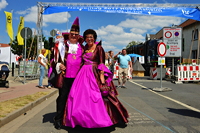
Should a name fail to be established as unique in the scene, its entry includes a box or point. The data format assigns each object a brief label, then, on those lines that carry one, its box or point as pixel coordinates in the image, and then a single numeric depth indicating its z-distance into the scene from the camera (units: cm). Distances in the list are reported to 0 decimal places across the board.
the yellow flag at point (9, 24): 1930
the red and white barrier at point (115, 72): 1659
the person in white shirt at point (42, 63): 978
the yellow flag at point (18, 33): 1865
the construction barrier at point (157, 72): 1684
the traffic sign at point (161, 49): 1040
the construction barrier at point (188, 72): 1402
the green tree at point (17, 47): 5409
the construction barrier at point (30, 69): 1399
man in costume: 405
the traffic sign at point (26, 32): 1174
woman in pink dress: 357
